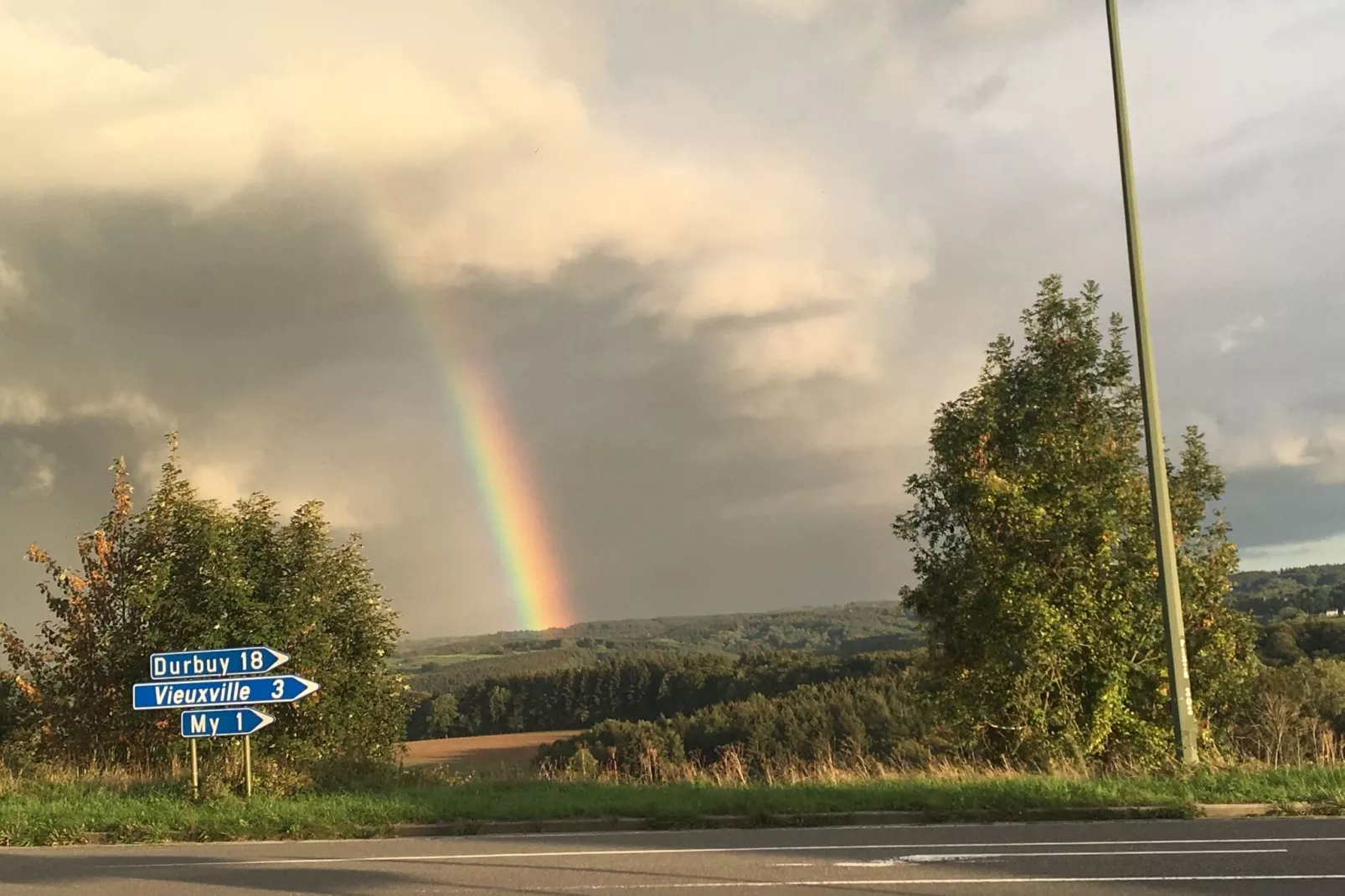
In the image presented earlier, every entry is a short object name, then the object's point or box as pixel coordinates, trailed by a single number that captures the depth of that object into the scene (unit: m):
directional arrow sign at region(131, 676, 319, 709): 14.24
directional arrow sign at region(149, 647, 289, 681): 14.29
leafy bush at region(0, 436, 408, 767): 21.66
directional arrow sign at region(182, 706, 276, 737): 14.01
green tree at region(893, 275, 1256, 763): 18.20
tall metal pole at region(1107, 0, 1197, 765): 13.20
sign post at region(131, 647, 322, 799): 14.07
